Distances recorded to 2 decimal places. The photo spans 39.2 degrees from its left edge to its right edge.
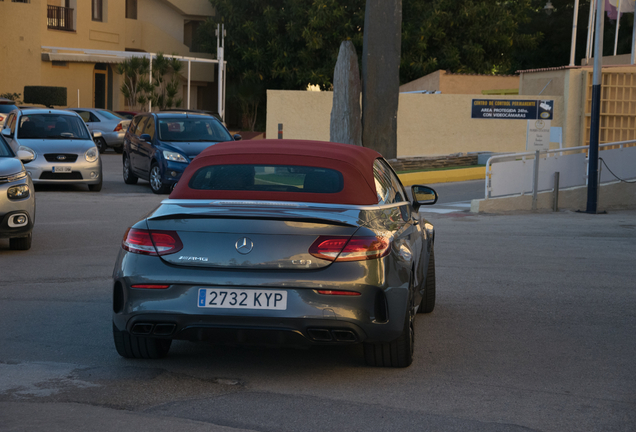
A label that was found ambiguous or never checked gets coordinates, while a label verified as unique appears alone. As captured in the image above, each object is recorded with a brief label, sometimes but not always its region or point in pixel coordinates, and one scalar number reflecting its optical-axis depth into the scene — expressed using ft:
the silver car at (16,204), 33.63
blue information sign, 68.23
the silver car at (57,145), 59.06
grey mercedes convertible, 17.03
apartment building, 128.98
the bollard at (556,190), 59.21
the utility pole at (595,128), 57.57
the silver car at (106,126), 101.86
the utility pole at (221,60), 118.21
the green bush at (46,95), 125.18
